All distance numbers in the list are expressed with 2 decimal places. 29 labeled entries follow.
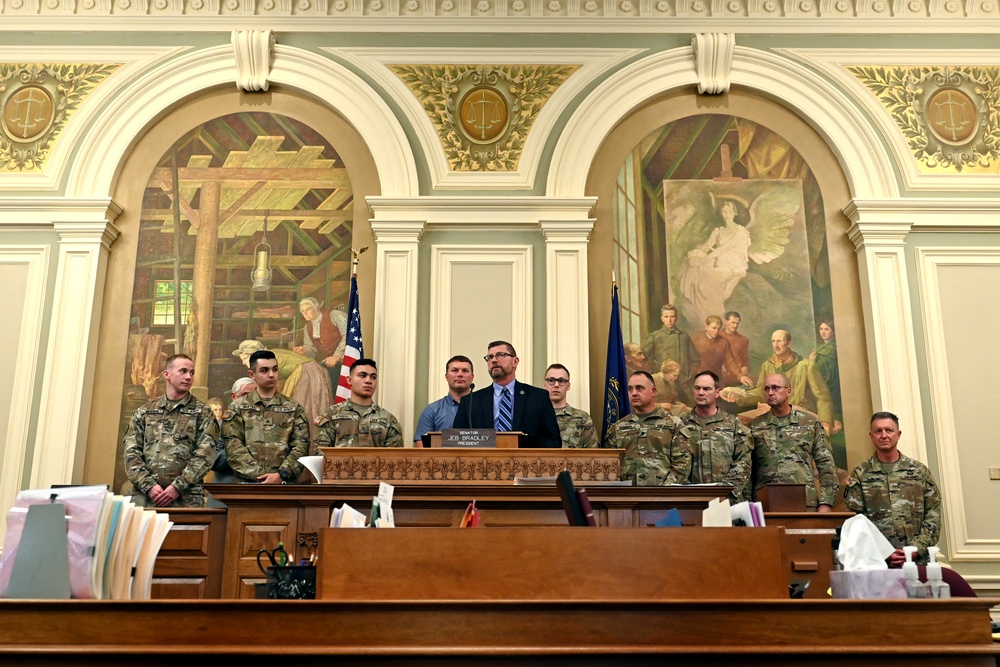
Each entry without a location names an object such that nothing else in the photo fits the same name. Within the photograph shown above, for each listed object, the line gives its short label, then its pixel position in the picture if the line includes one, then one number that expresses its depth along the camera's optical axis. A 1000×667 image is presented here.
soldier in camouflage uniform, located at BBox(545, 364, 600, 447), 7.15
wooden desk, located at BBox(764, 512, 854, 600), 5.73
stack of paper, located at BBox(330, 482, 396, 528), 3.12
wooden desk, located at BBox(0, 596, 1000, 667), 2.50
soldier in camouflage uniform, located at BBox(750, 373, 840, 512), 7.08
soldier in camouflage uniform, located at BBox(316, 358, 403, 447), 6.78
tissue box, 2.88
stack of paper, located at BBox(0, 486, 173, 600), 3.05
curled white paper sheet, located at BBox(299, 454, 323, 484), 5.39
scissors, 3.31
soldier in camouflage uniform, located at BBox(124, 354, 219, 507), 6.32
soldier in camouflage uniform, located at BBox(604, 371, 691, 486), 6.66
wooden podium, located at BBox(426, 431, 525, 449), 5.38
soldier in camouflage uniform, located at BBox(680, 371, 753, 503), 6.91
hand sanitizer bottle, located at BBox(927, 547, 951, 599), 2.80
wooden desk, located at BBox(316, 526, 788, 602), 2.75
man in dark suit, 6.09
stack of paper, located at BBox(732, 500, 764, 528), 3.22
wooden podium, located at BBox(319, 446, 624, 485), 5.25
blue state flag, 7.61
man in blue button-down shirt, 7.03
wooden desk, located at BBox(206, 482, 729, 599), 5.09
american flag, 7.52
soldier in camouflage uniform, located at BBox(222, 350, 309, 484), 6.60
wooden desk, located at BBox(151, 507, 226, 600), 5.43
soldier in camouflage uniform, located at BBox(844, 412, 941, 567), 6.58
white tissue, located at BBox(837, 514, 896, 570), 3.12
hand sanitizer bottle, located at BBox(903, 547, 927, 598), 2.81
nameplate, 5.15
